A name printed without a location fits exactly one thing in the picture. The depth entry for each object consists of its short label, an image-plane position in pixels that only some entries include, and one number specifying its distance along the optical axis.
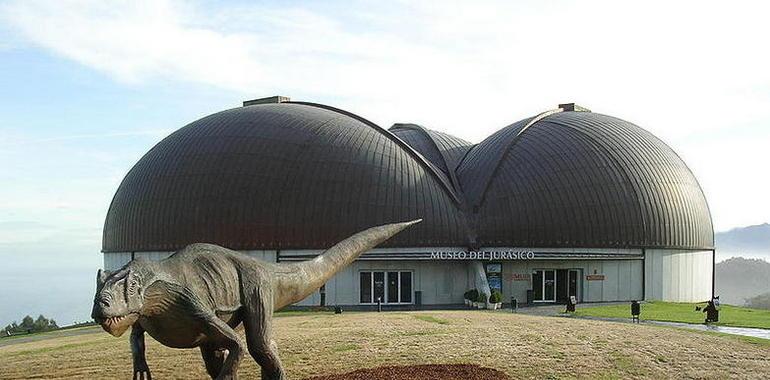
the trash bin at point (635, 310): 36.28
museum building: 49.56
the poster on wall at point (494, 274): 50.97
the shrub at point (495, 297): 46.09
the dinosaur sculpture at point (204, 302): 11.09
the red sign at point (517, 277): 51.19
